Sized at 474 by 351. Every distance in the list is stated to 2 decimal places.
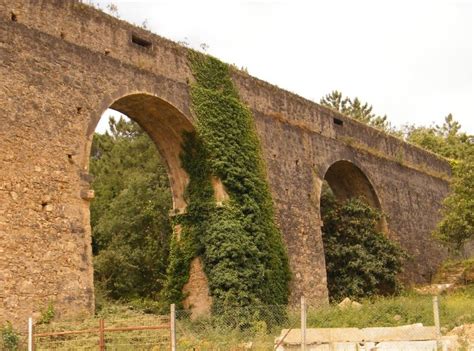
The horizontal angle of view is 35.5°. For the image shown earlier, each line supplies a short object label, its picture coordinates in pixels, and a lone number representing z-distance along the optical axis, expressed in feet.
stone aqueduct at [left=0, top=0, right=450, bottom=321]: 42.80
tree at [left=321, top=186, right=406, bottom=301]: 71.92
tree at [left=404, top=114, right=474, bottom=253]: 74.74
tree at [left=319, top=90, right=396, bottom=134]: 140.67
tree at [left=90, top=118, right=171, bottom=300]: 84.64
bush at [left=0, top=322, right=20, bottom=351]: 38.34
